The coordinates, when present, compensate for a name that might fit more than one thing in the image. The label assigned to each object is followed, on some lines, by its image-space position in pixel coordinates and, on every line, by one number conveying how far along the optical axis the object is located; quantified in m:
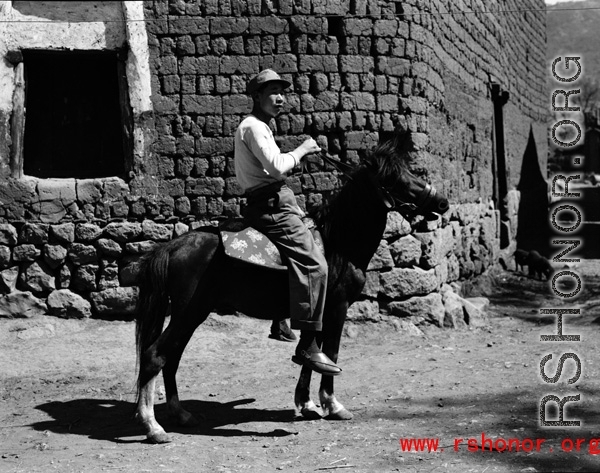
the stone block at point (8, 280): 8.90
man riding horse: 5.48
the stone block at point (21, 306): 8.86
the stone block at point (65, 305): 8.92
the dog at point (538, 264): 13.98
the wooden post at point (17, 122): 8.91
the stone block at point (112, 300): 8.96
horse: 5.62
